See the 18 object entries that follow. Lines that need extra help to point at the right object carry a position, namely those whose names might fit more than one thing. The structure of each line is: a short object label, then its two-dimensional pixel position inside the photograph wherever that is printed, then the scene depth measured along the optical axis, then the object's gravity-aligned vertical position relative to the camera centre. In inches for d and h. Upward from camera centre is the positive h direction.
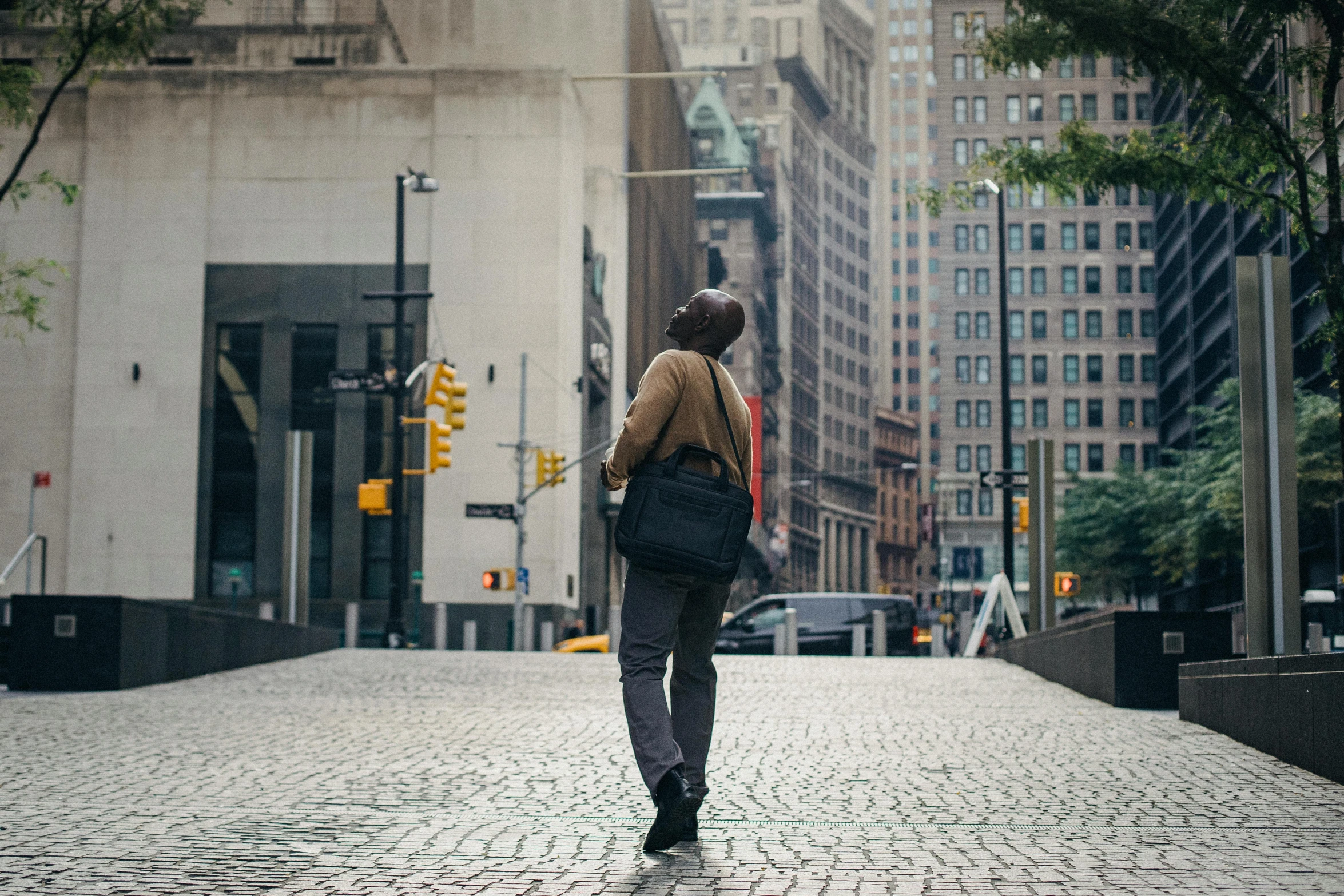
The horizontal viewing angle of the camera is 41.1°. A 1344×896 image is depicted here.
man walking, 239.5 +0.9
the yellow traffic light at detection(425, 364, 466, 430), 1218.6 +150.6
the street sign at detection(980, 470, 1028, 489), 1237.1 +95.9
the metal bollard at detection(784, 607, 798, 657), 1275.8 -15.1
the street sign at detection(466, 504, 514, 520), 1457.9 +81.7
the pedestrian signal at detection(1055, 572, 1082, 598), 1572.3 +29.1
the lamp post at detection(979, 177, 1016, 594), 1352.1 +175.2
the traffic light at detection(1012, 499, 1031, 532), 1394.4 +83.9
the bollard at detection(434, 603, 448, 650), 1487.5 -12.0
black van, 1390.3 -2.6
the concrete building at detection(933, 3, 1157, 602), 4763.8 +859.1
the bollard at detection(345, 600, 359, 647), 1385.3 -11.3
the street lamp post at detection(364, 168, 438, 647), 1414.9 +131.3
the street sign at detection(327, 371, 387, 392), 1227.1 +157.1
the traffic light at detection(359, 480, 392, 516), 1341.0 +84.5
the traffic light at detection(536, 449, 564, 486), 1542.8 +131.9
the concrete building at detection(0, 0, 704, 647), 1957.4 +325.9
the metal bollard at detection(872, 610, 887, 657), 1300.4 -15.1
